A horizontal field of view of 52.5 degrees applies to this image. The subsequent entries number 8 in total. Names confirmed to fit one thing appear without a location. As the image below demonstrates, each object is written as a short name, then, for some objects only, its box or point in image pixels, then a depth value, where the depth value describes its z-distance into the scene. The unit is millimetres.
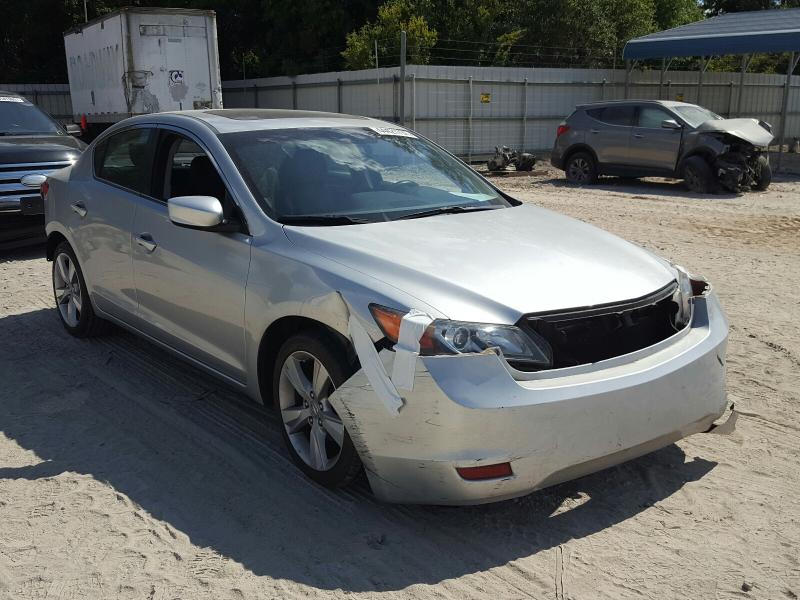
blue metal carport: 19625
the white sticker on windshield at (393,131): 4980
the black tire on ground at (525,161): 19766
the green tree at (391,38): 25625
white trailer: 17625
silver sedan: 3090
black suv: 8703
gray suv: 14828
